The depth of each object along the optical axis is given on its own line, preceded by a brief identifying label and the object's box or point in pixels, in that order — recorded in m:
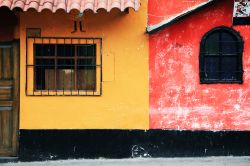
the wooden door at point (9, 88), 8.66
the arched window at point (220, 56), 8.52
